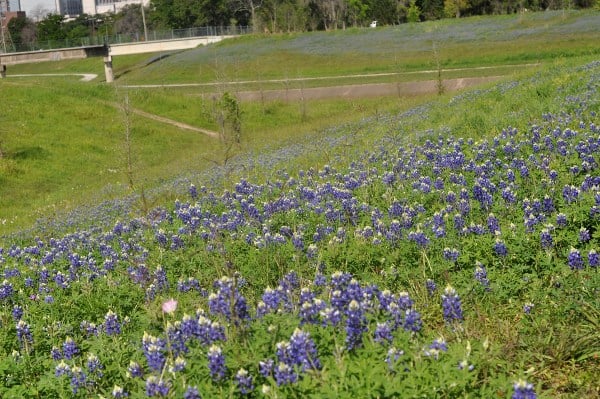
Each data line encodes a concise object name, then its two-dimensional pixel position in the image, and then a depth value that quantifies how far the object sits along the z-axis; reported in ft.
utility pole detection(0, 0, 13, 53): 260.21
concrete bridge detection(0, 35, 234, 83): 217.38
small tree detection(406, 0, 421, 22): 313.32
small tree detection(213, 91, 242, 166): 103.08
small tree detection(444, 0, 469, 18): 304.09
